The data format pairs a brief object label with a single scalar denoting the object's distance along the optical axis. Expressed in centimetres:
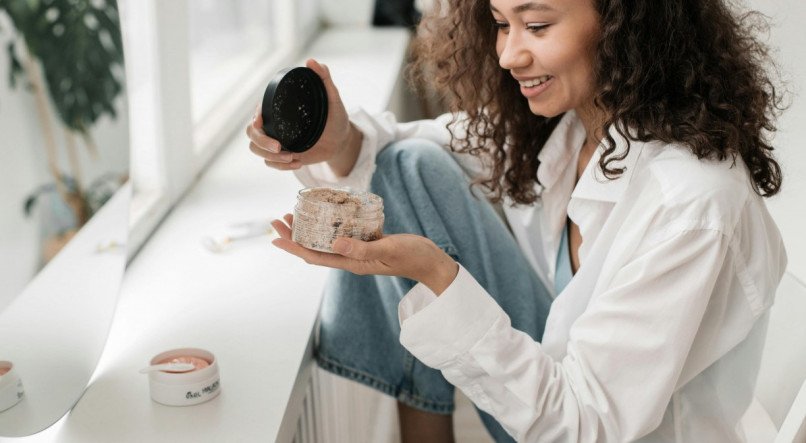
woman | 102
